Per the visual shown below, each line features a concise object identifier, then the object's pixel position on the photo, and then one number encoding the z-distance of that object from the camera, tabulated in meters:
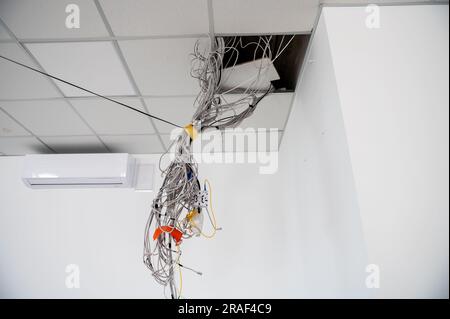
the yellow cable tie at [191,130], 1.17
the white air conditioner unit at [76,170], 2.13
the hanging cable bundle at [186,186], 1.17
